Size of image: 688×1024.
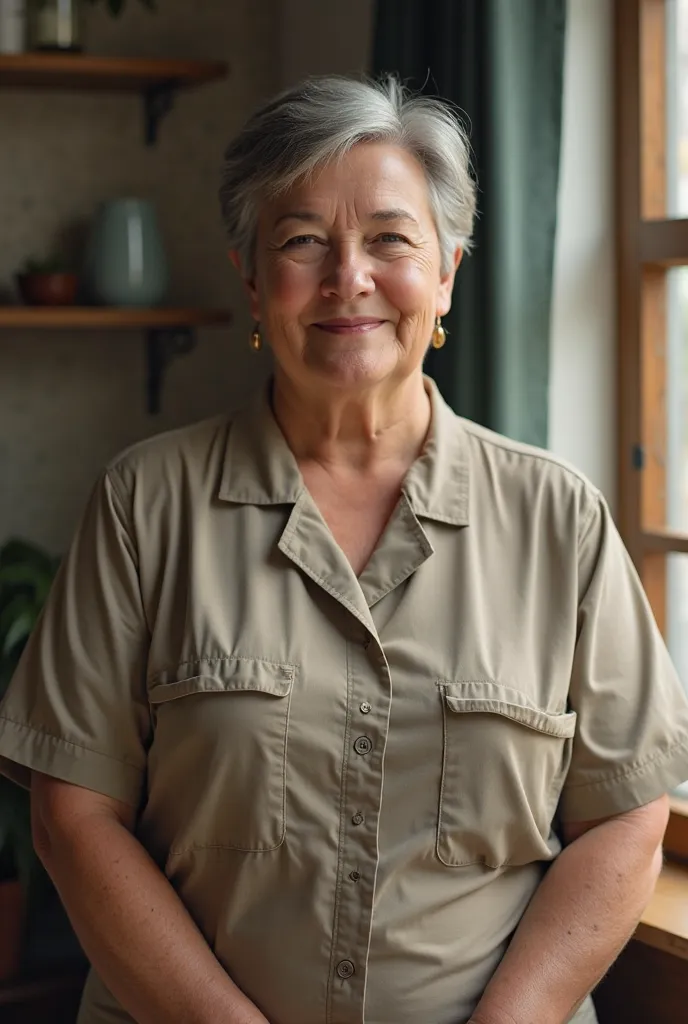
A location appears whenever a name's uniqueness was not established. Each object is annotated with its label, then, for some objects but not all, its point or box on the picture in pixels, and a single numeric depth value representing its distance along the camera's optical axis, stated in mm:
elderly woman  1567
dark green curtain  1949
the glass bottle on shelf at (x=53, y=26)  2453
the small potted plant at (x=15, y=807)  2115
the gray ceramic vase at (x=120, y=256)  2566
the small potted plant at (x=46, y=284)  2516
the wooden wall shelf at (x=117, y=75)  2416
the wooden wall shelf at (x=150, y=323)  2480
